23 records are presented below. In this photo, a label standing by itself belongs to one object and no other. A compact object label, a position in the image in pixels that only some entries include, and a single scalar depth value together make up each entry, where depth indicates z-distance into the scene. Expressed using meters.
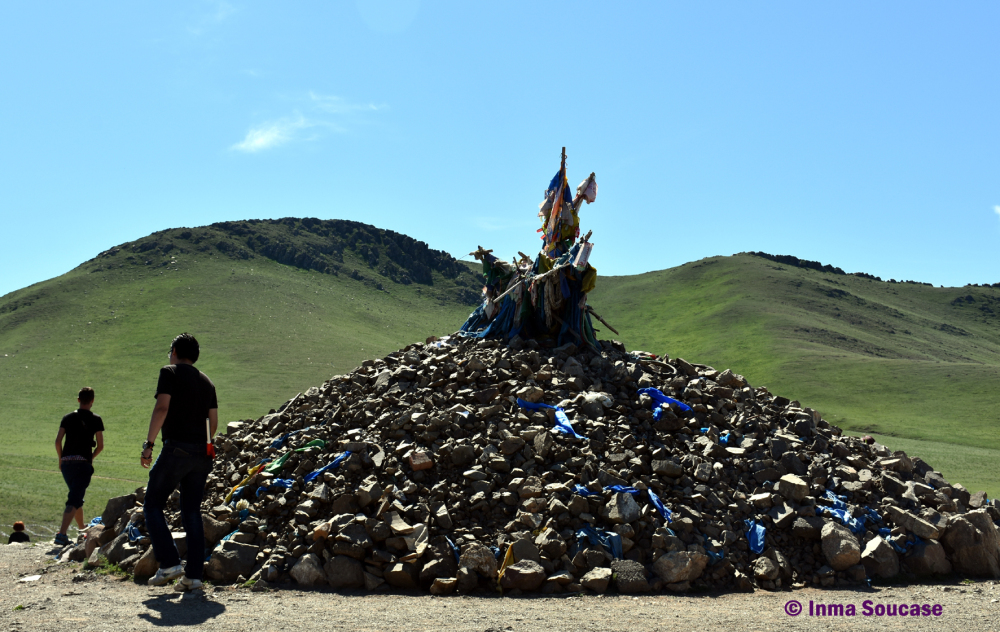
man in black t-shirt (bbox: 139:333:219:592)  5.75
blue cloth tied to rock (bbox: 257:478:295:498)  8.58
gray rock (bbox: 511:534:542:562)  7.26
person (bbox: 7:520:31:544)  10.02
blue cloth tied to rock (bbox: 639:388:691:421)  9.93
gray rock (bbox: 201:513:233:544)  7.78
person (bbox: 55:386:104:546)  8.30
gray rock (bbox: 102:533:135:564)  7.75
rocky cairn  7.32
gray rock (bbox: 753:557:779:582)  7.56
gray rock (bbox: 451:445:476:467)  8.47
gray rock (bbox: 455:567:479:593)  7.05
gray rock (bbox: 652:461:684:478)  8.52
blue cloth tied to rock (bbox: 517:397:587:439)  9.04
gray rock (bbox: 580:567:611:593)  7.04
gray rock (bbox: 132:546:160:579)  7.20
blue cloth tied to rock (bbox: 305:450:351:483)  8.59
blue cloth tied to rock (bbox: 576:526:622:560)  7.44
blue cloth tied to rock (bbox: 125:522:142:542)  7.97
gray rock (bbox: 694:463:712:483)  8.58
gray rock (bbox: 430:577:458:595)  6.98
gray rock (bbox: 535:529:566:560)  7.32
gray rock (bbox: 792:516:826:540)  8.15
